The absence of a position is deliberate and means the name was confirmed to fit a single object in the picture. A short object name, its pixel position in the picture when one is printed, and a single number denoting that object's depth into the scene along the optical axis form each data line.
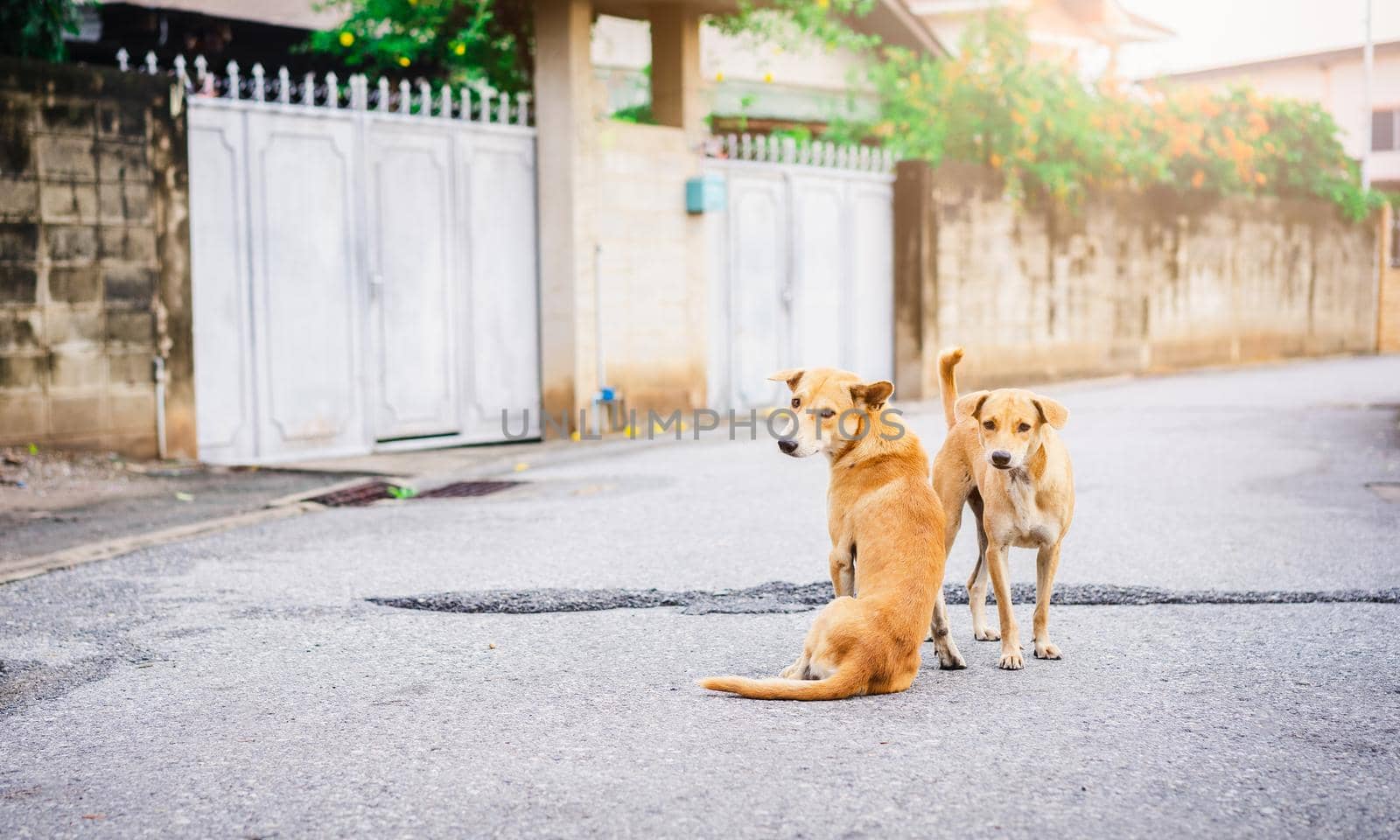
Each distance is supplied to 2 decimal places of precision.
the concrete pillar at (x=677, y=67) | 13.84
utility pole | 34.44
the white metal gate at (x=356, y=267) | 10.88
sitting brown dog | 4.47
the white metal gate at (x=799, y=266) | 14.86
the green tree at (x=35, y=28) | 11.20
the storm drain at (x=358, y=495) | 9.31
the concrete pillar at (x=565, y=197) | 12.67
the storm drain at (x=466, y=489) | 9.86
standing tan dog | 4.89
